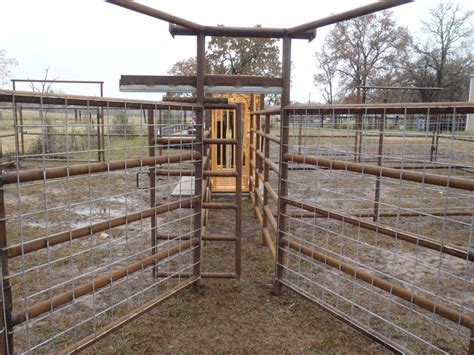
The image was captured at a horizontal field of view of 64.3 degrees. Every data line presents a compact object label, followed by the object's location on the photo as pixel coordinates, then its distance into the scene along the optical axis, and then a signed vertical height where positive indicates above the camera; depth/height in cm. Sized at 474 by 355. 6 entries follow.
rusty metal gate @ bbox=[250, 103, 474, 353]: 193 -111
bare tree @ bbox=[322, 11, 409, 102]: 2859 +565
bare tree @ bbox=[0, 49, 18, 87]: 1961 +265
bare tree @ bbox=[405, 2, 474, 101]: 2716 +444
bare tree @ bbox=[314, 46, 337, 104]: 3009 +402
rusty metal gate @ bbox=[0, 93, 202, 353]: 170 -98
